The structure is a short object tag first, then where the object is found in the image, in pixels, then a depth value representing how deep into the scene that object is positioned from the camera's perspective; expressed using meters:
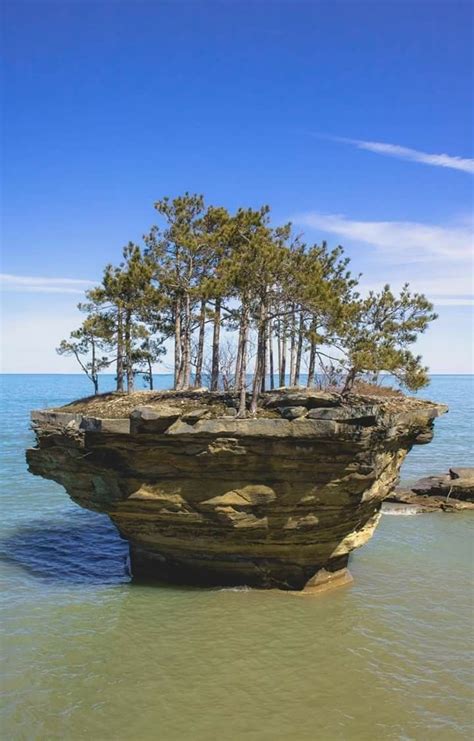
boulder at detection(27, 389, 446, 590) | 14.98
